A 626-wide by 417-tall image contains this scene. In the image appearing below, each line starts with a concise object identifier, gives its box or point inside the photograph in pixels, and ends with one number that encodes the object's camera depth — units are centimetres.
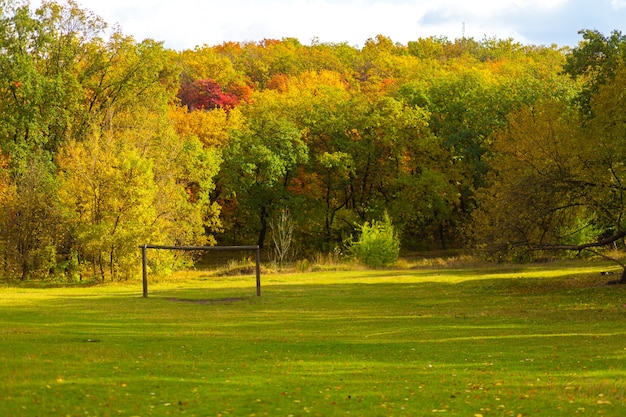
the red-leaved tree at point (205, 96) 8301
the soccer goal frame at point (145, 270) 3494
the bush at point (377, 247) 5438
